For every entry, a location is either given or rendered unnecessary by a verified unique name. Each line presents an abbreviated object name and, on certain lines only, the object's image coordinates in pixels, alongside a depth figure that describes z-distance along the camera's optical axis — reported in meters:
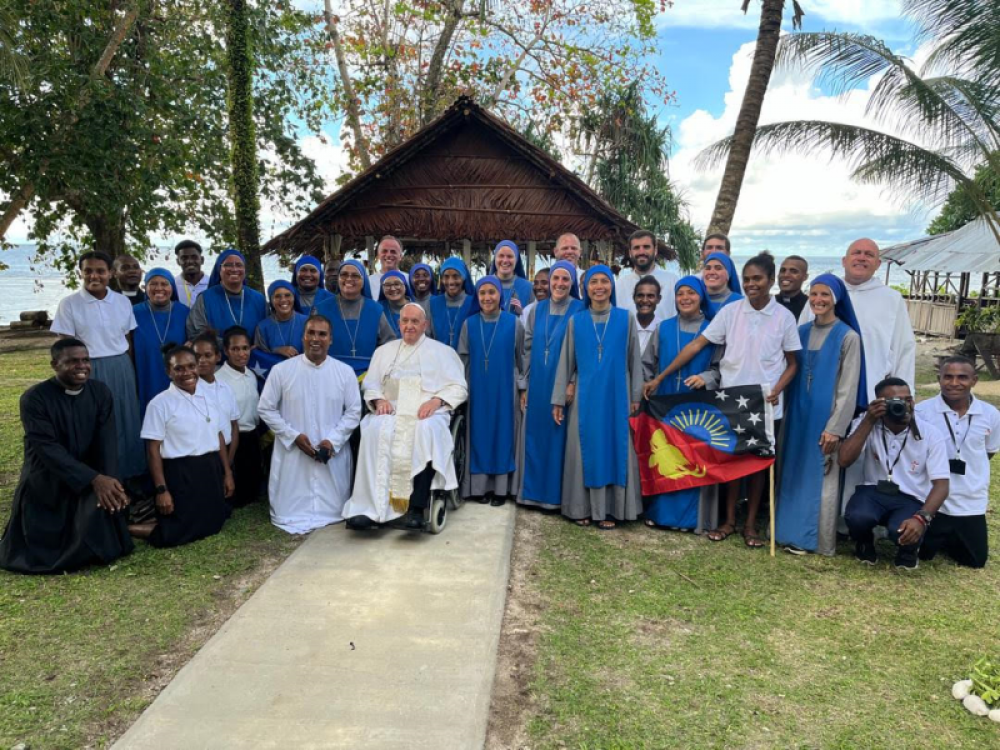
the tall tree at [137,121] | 7.30
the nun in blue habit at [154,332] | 5.79
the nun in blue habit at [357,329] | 6.14
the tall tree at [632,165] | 25.61
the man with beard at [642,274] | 6.35
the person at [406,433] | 5.08
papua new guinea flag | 5.12
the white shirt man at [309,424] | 5.42
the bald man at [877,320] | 5.23
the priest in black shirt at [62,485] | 4.37
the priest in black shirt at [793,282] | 5.55
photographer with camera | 4.67
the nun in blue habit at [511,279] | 6.66
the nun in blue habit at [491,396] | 5.91
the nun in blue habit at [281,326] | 6.02
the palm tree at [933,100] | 10.23
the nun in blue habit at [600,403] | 5.54
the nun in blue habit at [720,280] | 5.64
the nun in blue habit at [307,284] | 6.55
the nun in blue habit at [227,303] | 6.05
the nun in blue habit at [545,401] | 5.78
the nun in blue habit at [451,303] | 6.17
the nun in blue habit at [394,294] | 6.38
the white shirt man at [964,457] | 4.82
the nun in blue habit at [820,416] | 4.84
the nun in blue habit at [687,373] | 5.43
